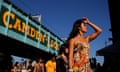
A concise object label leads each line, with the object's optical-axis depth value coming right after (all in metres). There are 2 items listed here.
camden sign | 5.26
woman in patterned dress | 1.68
